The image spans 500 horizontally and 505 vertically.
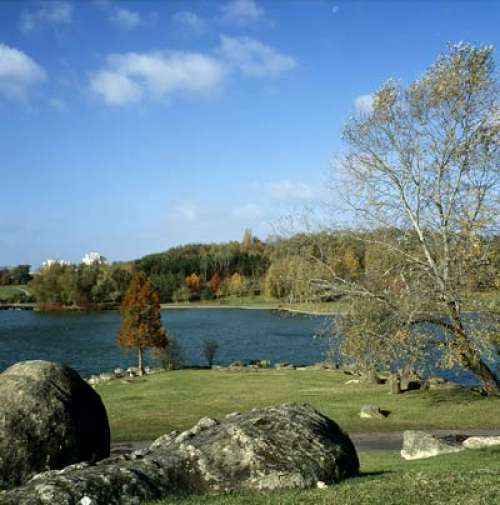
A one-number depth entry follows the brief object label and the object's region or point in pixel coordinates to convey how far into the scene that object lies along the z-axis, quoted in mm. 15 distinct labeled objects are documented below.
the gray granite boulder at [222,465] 8141
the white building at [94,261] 168625
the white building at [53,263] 163125
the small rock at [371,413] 25297
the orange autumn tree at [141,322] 45188
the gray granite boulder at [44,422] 12156
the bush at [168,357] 45250
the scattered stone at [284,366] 43750
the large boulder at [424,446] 16672
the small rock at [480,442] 17047
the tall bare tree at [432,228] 22141
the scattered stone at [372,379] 33938
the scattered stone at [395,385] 30231
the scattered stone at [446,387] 30031
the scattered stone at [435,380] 33191
